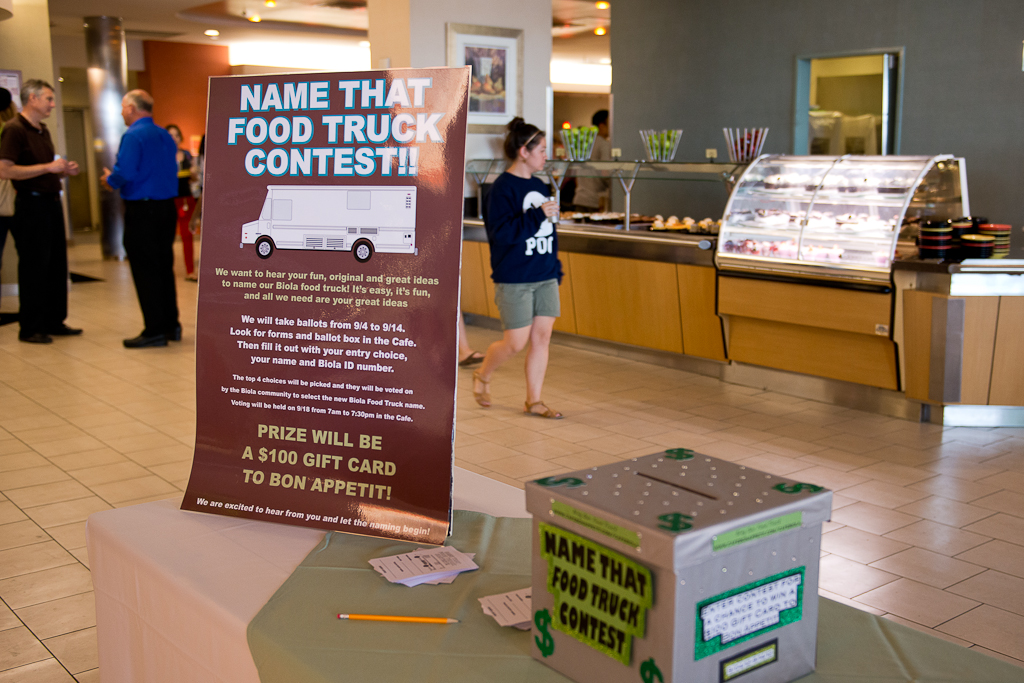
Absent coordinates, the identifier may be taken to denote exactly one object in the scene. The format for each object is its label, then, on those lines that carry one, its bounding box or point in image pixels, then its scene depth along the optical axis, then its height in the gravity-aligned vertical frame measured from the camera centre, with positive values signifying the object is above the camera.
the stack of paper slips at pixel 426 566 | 1.70 -0.69
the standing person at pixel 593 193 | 9.72 +0.06
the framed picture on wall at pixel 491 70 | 7.87 +1.13
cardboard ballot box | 1.13 -0.49
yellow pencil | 1.54 -0.70
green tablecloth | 1.36 -0.70
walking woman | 4.85 -0.23
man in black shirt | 6.78 -0.10
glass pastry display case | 5.22 -0.08
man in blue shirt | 6.80 -0.03
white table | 1.63 -0.72
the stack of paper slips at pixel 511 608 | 1.50 -0.68
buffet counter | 6.14 -0.65
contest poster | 1.89 -0.22
